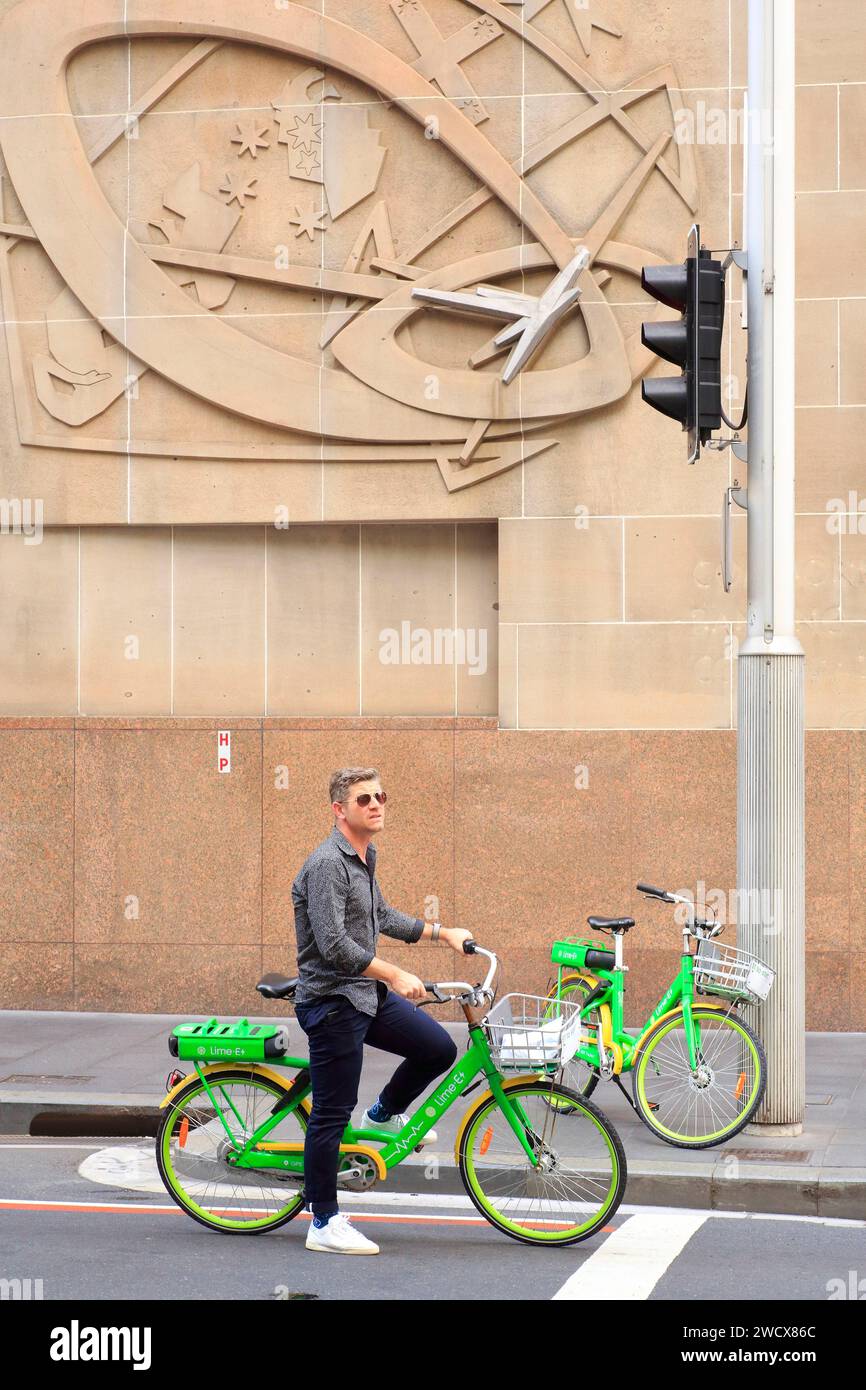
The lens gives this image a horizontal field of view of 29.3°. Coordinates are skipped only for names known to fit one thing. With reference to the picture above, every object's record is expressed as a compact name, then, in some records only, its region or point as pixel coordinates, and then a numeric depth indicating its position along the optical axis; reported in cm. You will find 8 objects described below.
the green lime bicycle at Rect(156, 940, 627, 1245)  634
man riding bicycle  631
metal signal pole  840
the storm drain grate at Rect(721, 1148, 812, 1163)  785
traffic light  827
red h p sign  1260
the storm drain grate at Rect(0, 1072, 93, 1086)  988
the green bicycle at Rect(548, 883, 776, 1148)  827
